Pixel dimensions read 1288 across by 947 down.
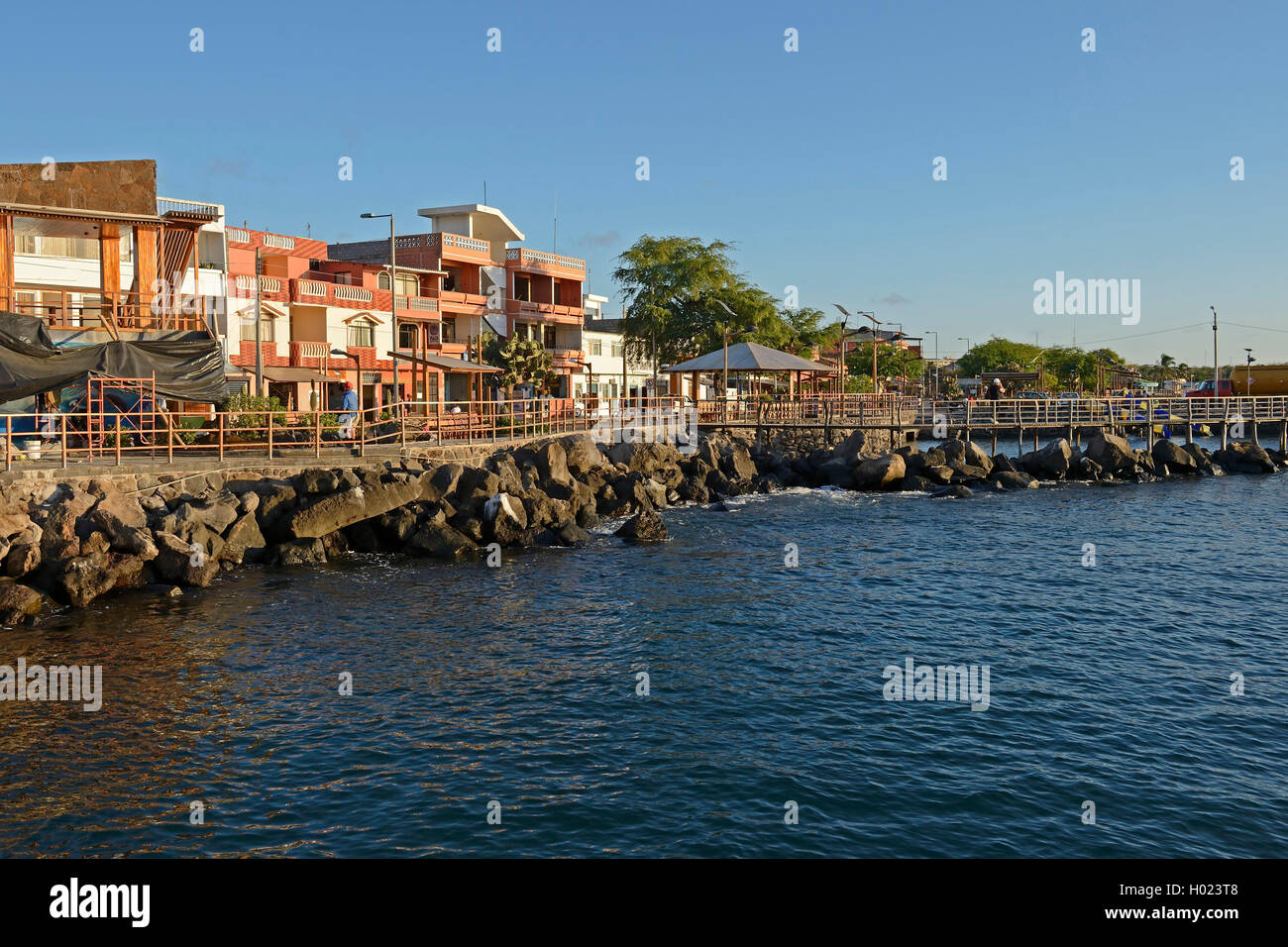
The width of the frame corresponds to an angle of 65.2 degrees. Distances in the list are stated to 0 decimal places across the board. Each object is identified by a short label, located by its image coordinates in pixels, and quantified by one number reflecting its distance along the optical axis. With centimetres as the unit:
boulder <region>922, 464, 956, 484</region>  4788
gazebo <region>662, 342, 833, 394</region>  5003
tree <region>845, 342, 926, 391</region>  11481
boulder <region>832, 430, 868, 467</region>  4911
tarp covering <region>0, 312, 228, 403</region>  2670
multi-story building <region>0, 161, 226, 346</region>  3105
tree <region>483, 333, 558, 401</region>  5519
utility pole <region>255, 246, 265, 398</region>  4067
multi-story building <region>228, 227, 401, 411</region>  4716
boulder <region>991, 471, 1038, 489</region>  4838
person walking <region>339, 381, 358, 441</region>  3284
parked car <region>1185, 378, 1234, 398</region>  8606
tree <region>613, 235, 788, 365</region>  6681
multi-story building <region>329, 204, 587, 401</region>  5716
